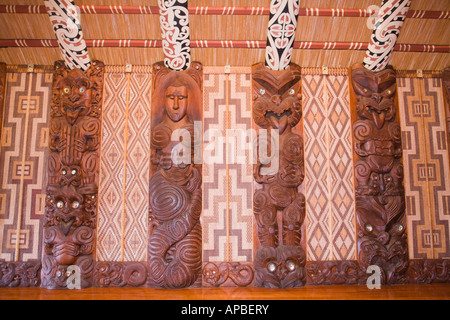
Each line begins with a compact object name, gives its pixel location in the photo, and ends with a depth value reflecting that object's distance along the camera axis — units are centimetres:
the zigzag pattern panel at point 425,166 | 433
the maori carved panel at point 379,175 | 411
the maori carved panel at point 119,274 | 401
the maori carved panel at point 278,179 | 399
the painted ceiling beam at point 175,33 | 390
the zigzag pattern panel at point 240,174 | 419
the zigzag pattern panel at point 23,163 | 418
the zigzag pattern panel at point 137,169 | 420
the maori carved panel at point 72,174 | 396
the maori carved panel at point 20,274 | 402
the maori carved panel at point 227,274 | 402
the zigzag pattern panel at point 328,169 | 425
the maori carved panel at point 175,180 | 394
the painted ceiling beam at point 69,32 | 396
